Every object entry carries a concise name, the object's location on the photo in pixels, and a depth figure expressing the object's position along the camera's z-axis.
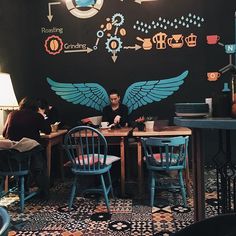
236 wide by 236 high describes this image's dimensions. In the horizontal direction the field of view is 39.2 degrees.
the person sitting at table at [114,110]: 4.94
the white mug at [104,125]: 4.36
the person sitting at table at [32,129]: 3.78
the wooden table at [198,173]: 2.10
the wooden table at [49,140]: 4.07
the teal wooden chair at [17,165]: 3.48
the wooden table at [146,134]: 3.77
